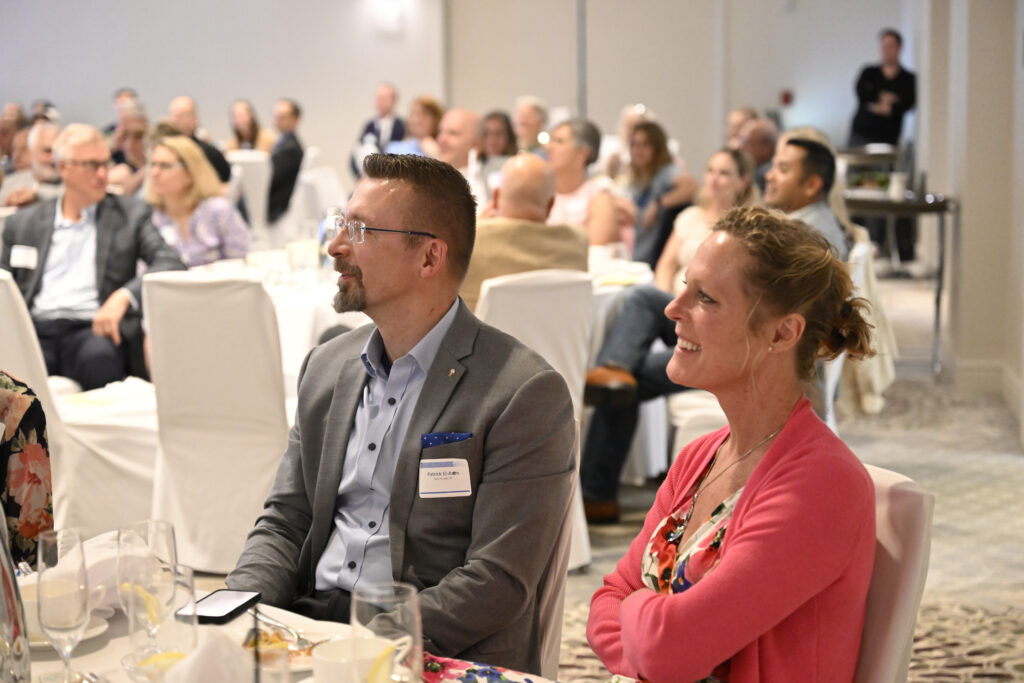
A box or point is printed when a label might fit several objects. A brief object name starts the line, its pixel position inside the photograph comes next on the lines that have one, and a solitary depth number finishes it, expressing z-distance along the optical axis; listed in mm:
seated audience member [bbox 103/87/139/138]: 11052
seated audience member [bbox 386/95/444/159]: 10180
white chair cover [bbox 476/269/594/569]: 3711
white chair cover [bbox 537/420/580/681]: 1990
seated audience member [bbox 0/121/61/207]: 8167
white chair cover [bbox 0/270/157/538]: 4020
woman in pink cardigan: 1497
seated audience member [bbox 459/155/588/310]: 4281
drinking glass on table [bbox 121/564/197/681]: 1273
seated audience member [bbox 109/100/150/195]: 9328
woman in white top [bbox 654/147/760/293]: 5473
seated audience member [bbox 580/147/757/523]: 4367
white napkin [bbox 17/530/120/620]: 1471
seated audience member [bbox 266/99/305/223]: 10680
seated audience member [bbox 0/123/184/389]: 5078
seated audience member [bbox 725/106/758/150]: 10047
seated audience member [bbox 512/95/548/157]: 8656
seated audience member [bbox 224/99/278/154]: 12477
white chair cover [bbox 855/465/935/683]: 1516
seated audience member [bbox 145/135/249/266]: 5906
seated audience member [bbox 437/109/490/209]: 7252
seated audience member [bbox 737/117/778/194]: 7688
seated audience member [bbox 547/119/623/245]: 6148
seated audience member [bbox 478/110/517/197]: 8742
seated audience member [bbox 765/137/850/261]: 4770
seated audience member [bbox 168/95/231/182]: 11016
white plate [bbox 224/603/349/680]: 1461
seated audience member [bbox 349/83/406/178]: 12477
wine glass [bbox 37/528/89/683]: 1315
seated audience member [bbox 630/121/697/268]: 6762
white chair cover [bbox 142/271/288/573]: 3672
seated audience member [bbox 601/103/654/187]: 9188
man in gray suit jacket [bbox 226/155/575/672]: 1937
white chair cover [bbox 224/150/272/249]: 10633
